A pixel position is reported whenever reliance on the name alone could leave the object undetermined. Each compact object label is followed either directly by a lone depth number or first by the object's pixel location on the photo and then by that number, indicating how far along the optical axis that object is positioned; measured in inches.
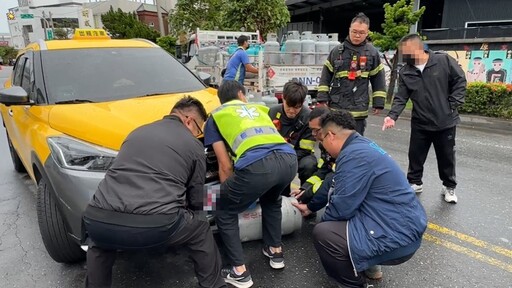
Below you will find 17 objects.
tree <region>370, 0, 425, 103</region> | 383.6
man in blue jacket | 88.1
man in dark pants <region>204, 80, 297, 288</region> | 95.7
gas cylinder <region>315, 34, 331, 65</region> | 302.3
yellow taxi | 96.7
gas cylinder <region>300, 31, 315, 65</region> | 295.7
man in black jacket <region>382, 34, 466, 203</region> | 148.9
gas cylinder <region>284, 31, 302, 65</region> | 290.2
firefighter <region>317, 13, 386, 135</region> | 154.6
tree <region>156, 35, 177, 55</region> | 990.4
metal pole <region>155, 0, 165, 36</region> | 1105.3
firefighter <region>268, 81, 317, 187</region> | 138.4
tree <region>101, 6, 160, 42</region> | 1292.7
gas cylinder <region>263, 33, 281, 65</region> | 283.1
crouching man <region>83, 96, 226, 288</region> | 76.4
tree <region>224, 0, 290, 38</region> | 553.9
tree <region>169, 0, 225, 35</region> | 863.1
